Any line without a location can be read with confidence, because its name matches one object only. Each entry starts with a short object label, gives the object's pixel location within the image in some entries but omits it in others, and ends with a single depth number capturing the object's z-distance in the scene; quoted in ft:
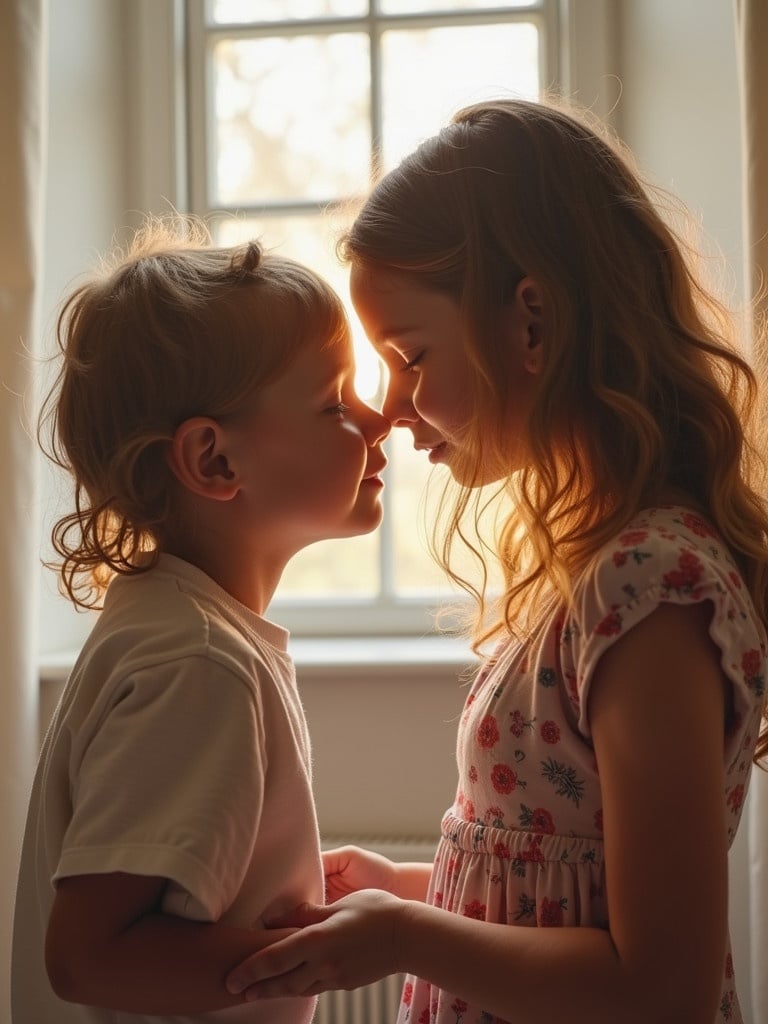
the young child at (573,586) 2.57
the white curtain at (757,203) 4.88
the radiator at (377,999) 5.75
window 7.07
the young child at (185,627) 2.59
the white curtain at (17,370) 5.27
